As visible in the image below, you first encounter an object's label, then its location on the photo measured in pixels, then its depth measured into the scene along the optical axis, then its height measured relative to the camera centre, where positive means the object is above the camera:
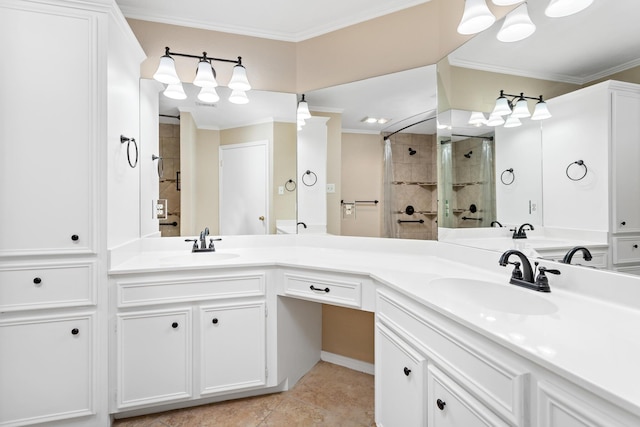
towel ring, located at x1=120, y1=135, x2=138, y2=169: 1.82 +0.42
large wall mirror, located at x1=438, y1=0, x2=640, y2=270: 1.08 +0.50
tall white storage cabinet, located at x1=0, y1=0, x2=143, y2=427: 1.52 +0.03
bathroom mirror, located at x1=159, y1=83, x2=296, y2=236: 2.28 +0.38
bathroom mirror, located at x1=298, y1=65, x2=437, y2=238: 2.07 +0.47
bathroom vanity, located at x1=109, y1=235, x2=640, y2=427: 0.76 -0.41
